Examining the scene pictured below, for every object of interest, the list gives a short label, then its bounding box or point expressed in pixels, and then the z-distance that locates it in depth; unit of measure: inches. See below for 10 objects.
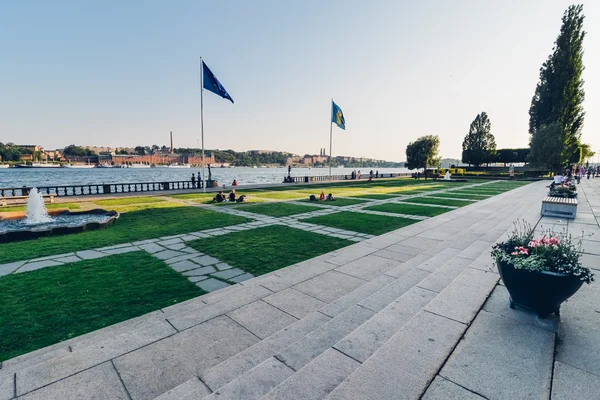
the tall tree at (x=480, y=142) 2425.0
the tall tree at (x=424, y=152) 2269.9
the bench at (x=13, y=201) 559.8
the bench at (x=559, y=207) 411.2
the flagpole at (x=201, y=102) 846.3
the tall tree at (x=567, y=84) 1673.2
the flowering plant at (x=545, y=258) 121.7
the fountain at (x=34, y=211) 424.2
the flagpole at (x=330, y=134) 1511.1
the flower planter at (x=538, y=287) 120.6
